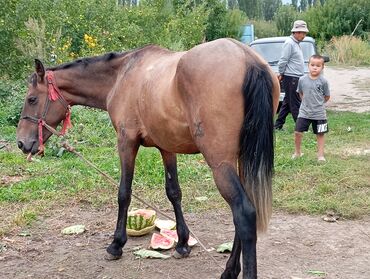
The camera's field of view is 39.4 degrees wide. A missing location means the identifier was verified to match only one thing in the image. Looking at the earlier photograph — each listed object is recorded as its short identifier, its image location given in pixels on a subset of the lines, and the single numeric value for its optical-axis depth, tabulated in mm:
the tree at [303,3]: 73000
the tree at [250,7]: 59000
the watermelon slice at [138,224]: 4949
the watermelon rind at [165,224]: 5105
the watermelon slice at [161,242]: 4645
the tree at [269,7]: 76512
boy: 7304
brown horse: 3301
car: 12008
